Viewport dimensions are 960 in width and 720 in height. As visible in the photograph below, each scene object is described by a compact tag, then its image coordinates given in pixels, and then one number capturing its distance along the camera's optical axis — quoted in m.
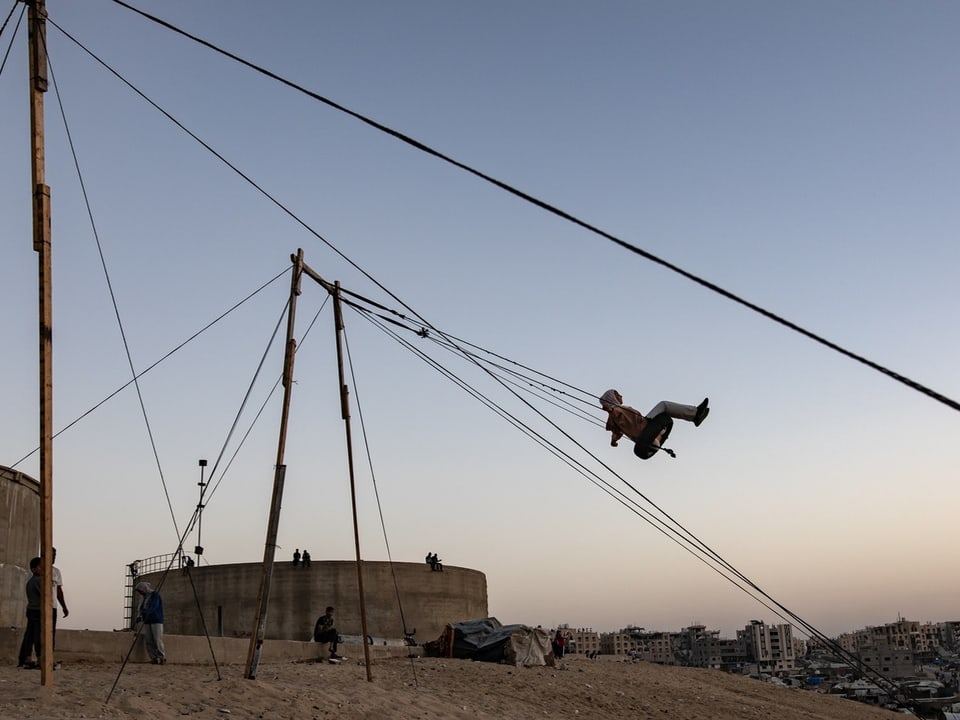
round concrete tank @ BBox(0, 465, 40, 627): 19.73
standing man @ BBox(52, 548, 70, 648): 14.15
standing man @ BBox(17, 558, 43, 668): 13.76
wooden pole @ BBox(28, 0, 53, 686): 10.97
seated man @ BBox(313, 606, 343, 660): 21.20
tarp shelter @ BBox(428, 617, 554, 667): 23.45
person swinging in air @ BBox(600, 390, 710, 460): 13.84
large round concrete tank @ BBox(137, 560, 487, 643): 32.94
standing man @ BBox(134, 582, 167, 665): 16.48
